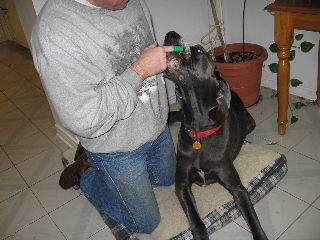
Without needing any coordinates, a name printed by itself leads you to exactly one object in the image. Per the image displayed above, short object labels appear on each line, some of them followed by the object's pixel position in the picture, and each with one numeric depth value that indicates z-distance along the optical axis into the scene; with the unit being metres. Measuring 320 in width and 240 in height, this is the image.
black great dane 1.49
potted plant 2.55
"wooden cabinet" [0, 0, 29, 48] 5.12
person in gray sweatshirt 1.20
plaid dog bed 1.77
